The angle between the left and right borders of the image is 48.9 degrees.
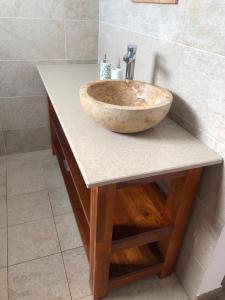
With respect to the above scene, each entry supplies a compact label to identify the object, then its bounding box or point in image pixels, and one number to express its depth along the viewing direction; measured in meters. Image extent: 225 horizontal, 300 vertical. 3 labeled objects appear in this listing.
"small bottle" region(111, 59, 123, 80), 1.36
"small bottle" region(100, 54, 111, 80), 1.43
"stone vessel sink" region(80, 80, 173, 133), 0.89
